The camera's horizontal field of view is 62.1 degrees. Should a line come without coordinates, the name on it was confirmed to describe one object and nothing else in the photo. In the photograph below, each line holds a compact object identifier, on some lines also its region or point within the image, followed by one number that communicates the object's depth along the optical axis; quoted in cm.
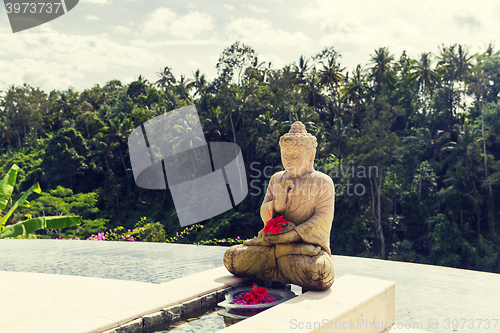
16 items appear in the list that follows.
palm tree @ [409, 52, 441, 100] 2997
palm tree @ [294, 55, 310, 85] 3192
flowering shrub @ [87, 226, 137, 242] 1064
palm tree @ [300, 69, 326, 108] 3028
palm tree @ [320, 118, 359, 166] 2582
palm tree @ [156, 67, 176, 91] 3997
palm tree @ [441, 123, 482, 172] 2427
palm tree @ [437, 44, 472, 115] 2839
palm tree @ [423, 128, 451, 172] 2755
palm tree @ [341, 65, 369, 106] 3050
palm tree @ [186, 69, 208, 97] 3328
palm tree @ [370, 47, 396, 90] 3111
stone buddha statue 404
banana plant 948
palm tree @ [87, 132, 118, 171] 3134
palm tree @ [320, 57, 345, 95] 3138
